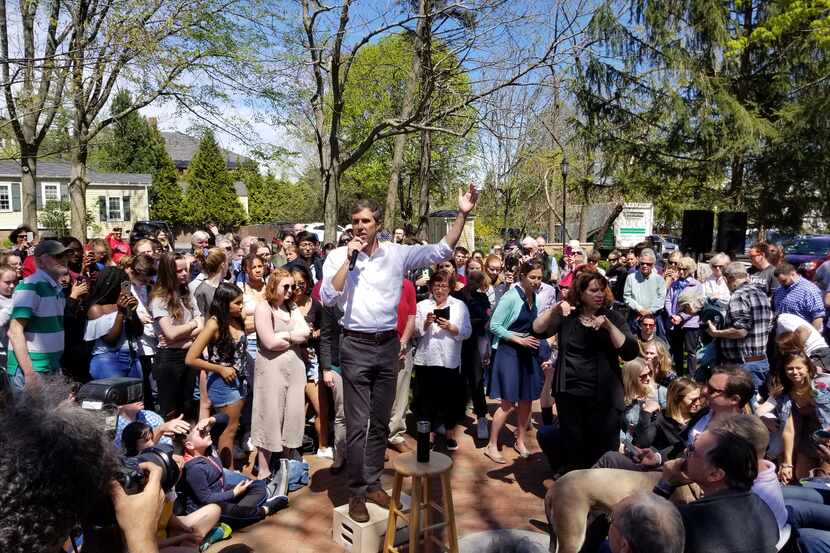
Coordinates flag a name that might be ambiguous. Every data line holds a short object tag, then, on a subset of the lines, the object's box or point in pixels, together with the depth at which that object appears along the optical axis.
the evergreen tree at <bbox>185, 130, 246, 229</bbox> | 46.75
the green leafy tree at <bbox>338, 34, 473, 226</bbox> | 21.14
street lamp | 18.33
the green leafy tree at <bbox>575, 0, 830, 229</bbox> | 16.83
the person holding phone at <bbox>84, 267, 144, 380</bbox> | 5.03
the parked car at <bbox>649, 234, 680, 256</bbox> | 20.49
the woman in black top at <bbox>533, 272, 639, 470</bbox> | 4.09
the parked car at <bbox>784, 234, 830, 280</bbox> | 17.19
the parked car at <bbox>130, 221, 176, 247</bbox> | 14.90
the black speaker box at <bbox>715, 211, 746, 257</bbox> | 14.50
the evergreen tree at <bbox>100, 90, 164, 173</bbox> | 48.50
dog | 3.04
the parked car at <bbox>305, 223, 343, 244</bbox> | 28.06
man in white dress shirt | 3.76
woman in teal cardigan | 5.39
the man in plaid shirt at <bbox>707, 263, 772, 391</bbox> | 6.05
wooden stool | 3.32
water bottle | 3.35
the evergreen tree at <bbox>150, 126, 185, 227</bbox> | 46.03
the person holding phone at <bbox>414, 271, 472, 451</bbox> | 5.51
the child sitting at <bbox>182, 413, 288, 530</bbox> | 3.80
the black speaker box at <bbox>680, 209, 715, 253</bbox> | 14.32
